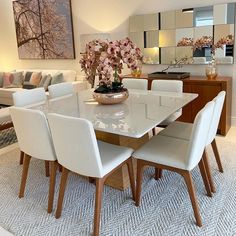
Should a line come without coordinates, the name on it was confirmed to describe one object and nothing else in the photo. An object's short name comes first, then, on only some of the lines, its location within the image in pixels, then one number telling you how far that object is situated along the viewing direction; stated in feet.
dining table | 6.33
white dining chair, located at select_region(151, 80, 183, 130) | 10.07
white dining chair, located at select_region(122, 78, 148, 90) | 11.06
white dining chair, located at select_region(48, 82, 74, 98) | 10.75
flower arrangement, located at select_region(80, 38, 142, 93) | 7.66
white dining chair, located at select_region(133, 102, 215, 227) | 5.98
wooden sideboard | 11.74
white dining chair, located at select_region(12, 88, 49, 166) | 9.27
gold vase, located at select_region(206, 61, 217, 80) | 12.09
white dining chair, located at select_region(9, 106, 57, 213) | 6.67
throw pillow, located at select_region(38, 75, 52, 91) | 17.39
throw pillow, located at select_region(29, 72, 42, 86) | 18.13
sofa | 17.22
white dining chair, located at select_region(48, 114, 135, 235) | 5.71
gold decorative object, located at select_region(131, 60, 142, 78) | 13.93
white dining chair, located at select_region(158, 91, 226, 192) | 7.14
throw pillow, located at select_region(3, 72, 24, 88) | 19.08
